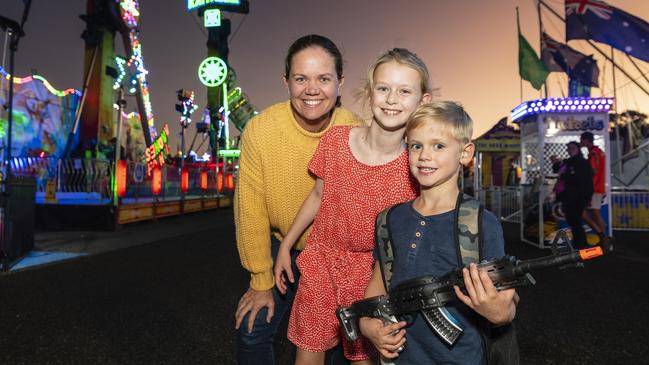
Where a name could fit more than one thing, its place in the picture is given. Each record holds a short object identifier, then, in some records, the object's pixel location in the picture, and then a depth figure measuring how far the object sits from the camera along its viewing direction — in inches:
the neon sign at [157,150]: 998.4
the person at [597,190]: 350.0
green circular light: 1384.1
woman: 82.2
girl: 73.7
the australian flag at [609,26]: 403.2
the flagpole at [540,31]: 513.0
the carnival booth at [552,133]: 358.9
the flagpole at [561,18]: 438.5
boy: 63.9
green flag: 515.5
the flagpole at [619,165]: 711.0
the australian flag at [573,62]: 552.4
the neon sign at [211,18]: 1506.2
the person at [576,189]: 327.3
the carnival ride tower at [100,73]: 914.7
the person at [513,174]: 922.7
